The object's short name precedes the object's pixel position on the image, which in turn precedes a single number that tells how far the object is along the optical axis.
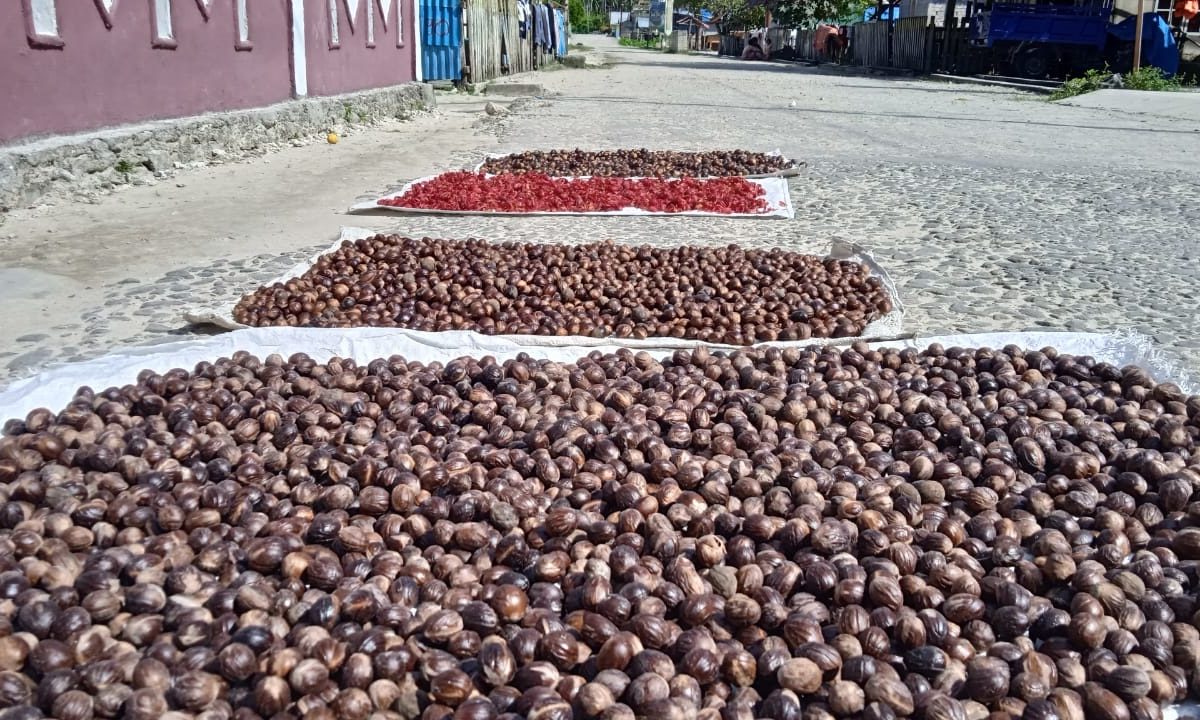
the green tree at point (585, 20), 77.38
